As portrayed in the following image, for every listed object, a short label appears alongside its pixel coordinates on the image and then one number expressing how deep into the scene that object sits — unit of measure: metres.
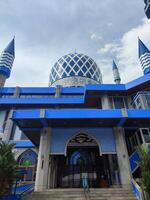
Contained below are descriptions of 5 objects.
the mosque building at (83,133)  15.57
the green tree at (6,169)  10.65
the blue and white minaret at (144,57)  38.69
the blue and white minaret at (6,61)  39.92
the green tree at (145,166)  10.17
